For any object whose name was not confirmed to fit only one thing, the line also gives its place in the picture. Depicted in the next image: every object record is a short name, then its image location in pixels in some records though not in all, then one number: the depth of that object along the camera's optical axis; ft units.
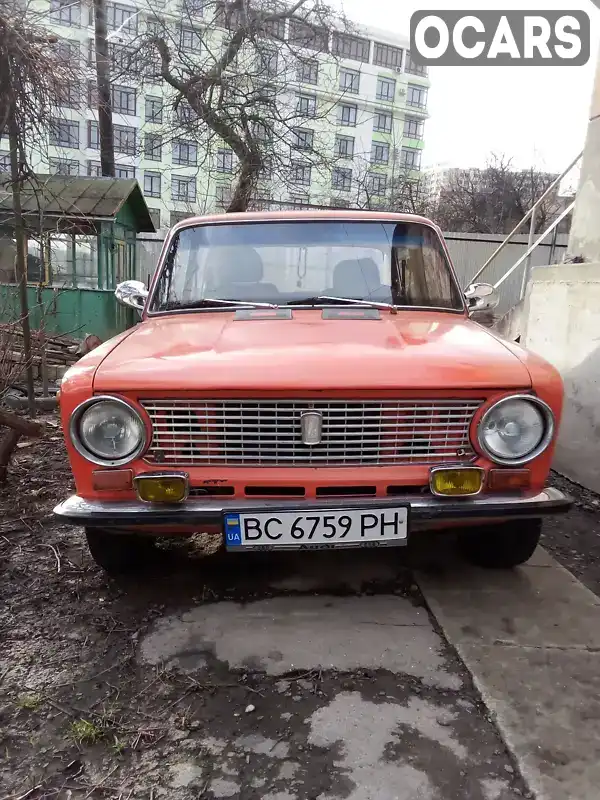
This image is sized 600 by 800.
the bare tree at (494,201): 97.71
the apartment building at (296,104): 43.73
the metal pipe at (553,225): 19.04
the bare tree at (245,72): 43.45
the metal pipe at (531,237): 23.40
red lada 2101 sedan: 7.45
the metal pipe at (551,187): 20.11
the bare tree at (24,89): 13.84
